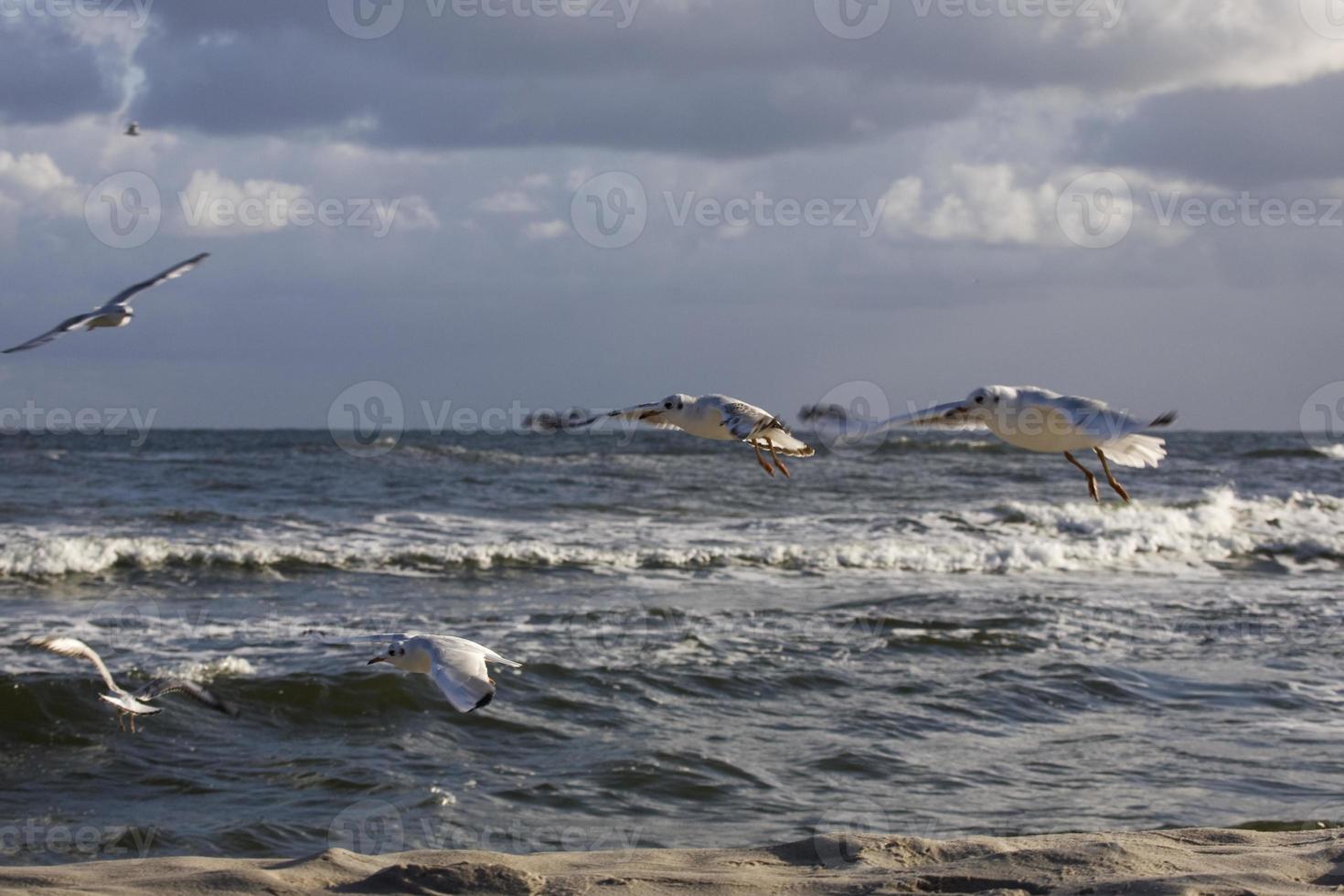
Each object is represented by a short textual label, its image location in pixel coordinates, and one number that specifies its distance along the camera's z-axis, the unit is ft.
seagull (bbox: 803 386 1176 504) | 32.42
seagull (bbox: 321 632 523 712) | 31.27
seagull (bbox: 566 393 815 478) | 38.78
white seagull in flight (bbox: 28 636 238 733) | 38.68
